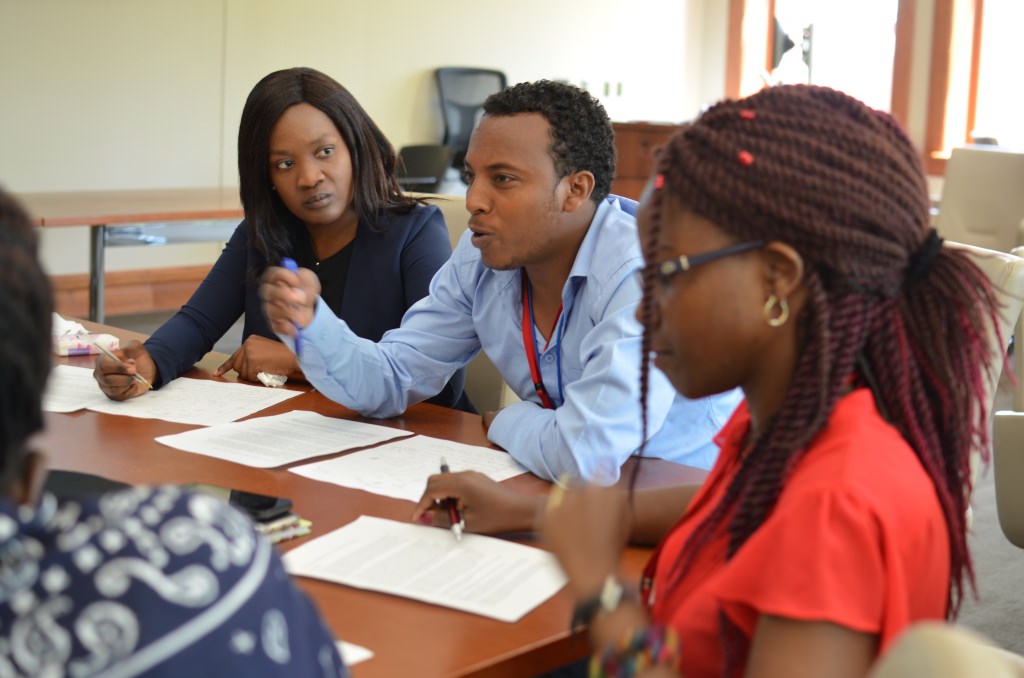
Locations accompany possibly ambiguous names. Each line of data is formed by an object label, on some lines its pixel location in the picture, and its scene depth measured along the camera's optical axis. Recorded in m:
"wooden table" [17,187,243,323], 4.51
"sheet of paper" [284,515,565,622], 1.32
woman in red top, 1.06
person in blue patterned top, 0.72
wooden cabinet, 6.79
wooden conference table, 1.21
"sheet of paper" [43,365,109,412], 2.12
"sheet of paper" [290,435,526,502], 1.69
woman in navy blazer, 2.63
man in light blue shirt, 1.95
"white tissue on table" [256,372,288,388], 2.32
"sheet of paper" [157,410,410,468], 1.83
